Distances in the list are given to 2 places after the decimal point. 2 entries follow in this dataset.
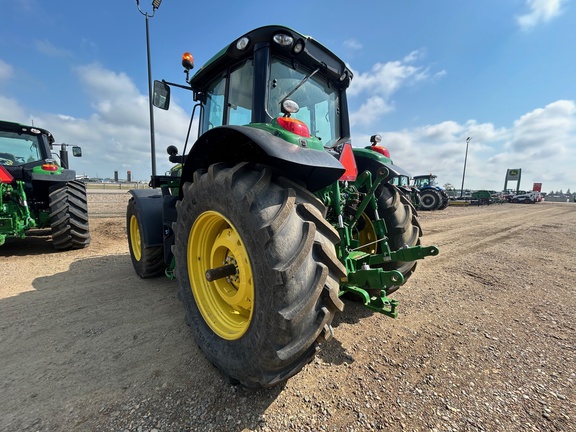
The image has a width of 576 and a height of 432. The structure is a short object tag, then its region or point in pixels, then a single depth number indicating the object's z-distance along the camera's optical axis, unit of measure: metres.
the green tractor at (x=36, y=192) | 4.73
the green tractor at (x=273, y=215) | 1.35
